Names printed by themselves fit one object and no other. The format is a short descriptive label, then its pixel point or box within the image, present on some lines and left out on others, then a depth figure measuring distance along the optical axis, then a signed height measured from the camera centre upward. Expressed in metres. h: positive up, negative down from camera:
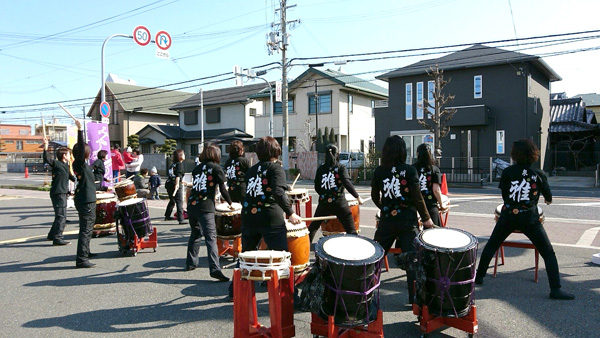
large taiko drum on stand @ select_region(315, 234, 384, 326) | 3.65 -1.10
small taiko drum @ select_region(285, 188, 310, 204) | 7.59 -0.75
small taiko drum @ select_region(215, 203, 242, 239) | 6.63 -1.04
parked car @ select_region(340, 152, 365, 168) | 26.17 -0.35
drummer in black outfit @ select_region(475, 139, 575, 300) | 4.96 -0.59
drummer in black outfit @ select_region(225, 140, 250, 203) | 7.51 -0.30
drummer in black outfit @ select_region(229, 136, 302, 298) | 4.59 -0.53
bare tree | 21.94 +2.12
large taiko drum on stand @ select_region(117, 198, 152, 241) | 7.34 -1.06
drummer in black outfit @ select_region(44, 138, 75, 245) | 8.37 -0.68
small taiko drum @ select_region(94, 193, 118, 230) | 8.59 -1.09
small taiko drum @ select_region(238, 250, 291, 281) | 3.66 -0.95
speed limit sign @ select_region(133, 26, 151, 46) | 16.03 +4.60
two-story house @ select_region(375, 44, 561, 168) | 24.58 +3.15
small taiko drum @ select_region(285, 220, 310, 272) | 5.00 -1.06
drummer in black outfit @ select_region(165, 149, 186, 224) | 9.84 -0.63
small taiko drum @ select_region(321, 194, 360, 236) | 6.97 -1.15
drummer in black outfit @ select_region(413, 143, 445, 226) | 6.14 -0.37
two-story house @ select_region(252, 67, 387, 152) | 33.78 +3.61
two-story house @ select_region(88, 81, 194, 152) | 43.75 +4.82
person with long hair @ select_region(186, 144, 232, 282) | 5.77 -0.58
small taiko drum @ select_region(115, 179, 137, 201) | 9.75 -0.77
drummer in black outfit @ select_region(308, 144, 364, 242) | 6.26 -0.57
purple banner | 12.23 +0.45
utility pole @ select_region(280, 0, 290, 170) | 25.02 +5.06
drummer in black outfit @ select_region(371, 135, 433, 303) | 4.52 -0.52
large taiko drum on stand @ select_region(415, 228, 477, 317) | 3.89 -1.13
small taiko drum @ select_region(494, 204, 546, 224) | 6.12 -0.87
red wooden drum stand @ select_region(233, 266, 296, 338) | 3.63 -1.33
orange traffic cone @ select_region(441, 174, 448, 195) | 9.09 -0.74
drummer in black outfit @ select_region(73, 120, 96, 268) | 6.63 -0.67
